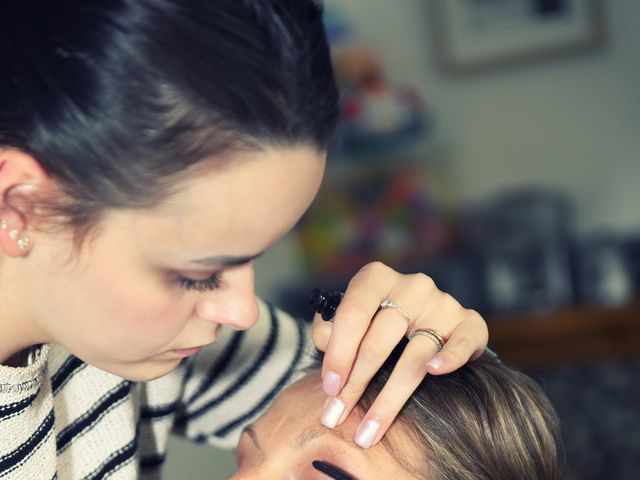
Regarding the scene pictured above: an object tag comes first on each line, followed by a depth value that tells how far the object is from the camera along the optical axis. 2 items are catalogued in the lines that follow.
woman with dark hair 0.77
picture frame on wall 3.12
